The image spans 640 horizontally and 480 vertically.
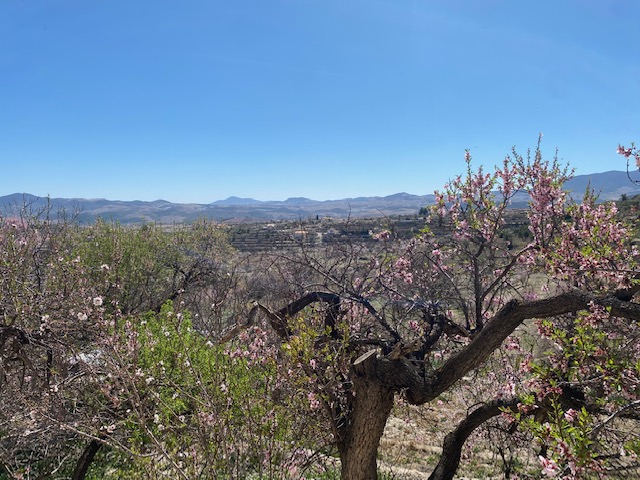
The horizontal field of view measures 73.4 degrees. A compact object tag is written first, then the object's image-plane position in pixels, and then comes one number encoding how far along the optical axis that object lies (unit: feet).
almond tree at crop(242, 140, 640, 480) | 14.52
